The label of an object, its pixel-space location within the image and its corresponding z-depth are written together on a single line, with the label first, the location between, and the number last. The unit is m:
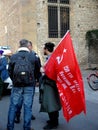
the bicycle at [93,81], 5.20
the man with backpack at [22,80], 2.45
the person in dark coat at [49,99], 2.66
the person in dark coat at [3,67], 3.79
